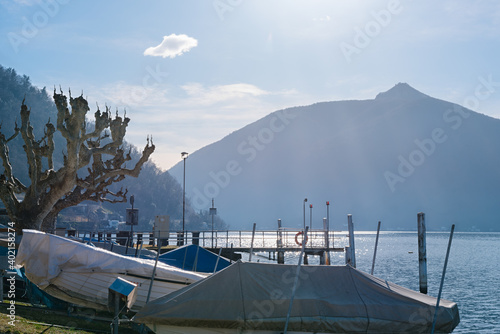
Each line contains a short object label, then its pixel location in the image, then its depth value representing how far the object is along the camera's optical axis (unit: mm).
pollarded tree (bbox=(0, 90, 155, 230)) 27781
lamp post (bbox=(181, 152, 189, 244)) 55469
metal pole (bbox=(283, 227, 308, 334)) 13472
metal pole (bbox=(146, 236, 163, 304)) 16703
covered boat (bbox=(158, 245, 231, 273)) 26797
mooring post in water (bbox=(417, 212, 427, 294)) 29469
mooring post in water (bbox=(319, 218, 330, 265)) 40031
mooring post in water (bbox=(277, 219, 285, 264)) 41531
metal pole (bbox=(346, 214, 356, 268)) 32838
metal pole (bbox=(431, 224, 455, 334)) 13976
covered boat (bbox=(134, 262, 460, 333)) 13516
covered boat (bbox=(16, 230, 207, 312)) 18094
